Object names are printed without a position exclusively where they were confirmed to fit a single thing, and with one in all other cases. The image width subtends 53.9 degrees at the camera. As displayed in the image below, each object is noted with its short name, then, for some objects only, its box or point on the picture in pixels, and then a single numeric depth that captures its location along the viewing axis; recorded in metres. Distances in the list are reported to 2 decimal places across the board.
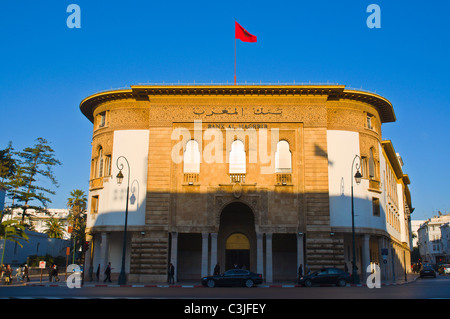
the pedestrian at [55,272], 35.59
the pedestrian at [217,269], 31.81
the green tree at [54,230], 76.57
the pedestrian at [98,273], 35.00
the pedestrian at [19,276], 36.03
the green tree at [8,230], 39.19
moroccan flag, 36.84
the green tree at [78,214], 73.44
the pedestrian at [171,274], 32.13
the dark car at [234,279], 28.06
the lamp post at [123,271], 29.31
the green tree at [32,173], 62.53
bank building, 33.81
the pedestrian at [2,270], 35.61
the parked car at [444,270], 62.94
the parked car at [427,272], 48.25
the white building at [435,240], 116.69
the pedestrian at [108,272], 33.25
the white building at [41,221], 104.09
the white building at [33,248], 51.12
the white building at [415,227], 163.00
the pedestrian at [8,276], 31.58
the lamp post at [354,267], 30.06
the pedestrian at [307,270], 32.00
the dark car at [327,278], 28.36
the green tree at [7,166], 62.54
